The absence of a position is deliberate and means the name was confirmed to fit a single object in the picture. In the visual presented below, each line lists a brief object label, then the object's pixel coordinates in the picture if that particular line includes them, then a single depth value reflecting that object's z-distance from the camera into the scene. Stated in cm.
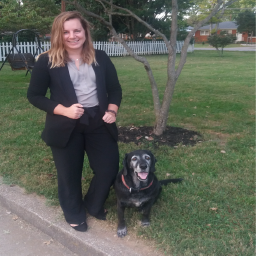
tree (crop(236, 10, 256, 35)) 5228
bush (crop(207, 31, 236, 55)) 2431
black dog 278
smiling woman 258
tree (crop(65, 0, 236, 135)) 493
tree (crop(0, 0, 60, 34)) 1227
